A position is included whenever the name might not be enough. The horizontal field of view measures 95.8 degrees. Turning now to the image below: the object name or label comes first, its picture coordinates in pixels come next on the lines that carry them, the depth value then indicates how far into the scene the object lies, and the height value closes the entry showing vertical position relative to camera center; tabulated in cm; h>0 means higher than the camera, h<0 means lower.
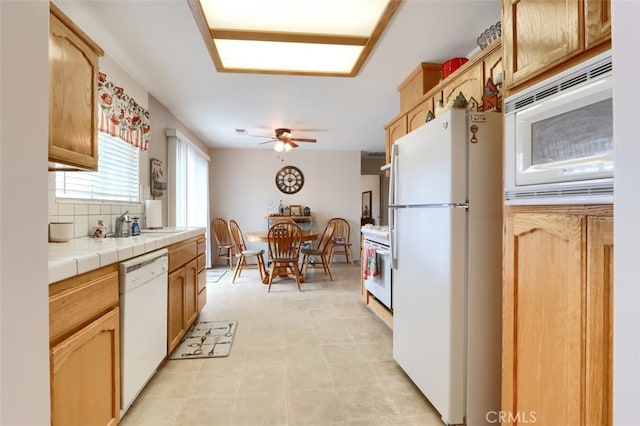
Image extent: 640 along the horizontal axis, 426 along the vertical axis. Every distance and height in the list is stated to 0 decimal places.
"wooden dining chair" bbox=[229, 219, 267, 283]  440 -66
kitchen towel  262 -49
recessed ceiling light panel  177 +126
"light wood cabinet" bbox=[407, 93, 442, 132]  214 +80
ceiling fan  406 +101
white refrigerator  135 -26
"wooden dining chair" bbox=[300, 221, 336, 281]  452 -68
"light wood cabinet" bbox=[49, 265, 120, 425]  97 -53
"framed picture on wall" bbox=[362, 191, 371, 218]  744 +15
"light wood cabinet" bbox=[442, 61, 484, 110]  164 +78
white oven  242 -48
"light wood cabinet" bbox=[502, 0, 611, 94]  78 +54
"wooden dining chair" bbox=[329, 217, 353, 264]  578 -53
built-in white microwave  76 +22
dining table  403 -39
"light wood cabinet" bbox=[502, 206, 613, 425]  78 -33
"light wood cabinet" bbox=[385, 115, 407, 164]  261 +77
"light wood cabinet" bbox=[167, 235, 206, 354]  203 -62
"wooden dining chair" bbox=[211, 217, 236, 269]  530 -56
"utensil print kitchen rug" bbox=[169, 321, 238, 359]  214 -106
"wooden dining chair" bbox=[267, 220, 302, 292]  392 -47
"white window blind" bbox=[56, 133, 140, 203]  191 +25
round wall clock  579 +63
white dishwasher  140 -60
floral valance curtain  207 +76
